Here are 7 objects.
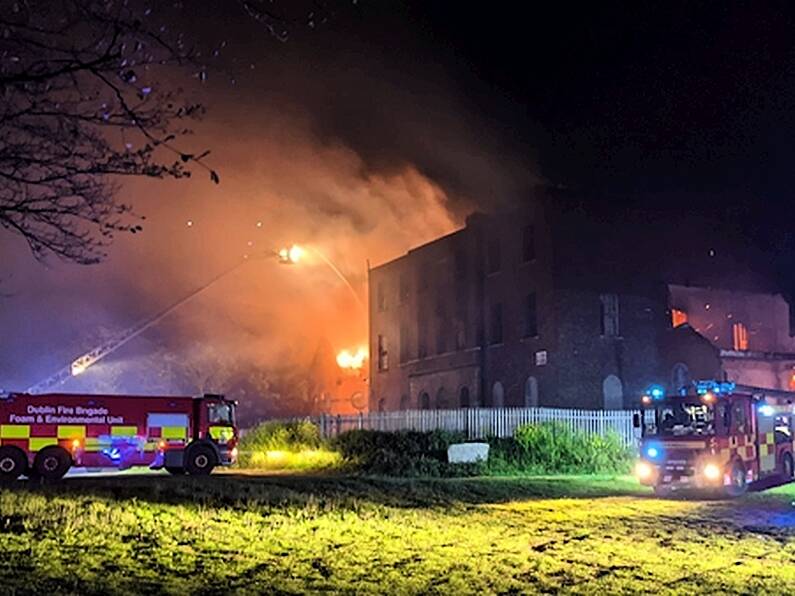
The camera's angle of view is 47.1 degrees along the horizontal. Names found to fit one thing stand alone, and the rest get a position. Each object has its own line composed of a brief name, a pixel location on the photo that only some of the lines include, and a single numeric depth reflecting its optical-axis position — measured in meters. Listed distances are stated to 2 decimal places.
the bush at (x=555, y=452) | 25.48
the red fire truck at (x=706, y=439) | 20.05
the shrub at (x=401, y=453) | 24.44
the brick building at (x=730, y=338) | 36.03
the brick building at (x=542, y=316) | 35.84
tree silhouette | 8.42
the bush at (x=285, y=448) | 27.25
